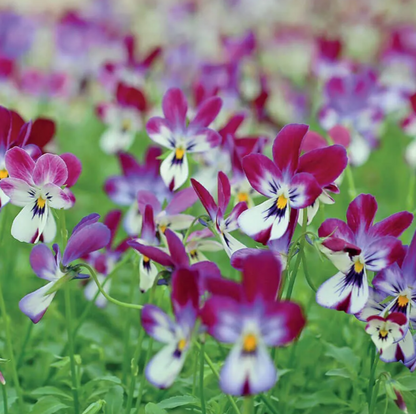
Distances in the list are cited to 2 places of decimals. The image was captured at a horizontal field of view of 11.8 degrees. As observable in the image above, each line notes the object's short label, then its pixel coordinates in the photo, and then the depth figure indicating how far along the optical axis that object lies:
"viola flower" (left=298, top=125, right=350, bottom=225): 0.63
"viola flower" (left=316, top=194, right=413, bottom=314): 0.62
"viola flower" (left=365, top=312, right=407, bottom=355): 0.62
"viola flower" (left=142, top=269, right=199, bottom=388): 0.59
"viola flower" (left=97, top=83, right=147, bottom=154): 0.94
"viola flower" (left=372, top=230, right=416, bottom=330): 0.63
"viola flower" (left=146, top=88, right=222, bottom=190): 0.69
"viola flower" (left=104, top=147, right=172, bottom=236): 0.78
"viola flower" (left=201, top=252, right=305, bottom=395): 0.57
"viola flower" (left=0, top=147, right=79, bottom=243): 0.63
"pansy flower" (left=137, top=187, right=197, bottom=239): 0.68
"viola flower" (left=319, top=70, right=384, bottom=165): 0.98
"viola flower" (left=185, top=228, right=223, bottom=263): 0.66
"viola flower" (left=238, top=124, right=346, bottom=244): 0.62
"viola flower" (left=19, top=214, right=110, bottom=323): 0.62
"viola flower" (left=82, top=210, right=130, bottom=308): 0.75
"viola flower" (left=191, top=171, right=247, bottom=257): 0.64
